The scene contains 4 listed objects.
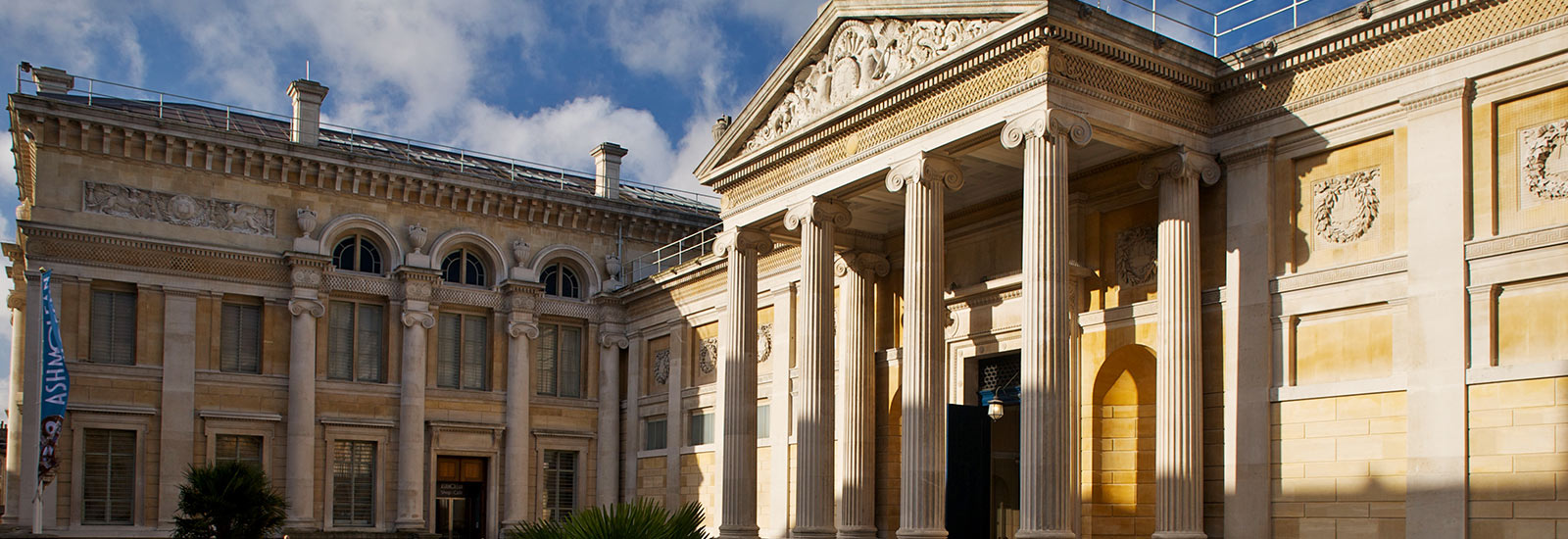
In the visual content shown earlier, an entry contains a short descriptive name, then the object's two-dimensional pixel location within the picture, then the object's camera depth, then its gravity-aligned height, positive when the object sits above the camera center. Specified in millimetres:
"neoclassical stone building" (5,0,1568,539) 16500 +1729
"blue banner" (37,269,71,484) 26984 -18
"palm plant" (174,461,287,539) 24328 -1978
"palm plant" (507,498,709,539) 13039 -1235
